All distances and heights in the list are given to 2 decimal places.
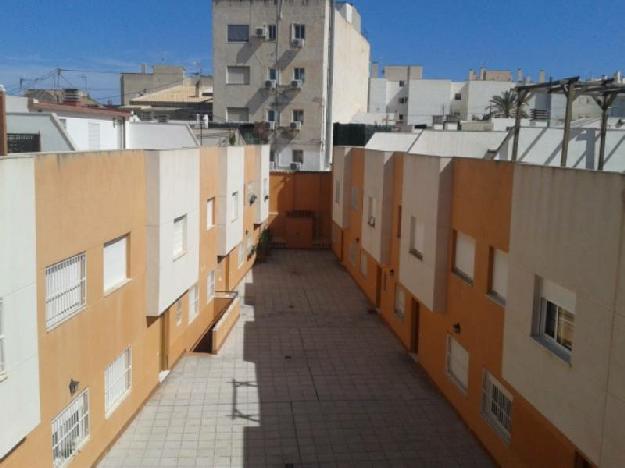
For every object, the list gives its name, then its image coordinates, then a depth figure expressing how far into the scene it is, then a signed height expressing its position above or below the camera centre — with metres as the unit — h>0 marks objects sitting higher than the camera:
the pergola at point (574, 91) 11.73 +1.32
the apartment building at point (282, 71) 46.38 +5.96
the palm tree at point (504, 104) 42.00 +3.82
